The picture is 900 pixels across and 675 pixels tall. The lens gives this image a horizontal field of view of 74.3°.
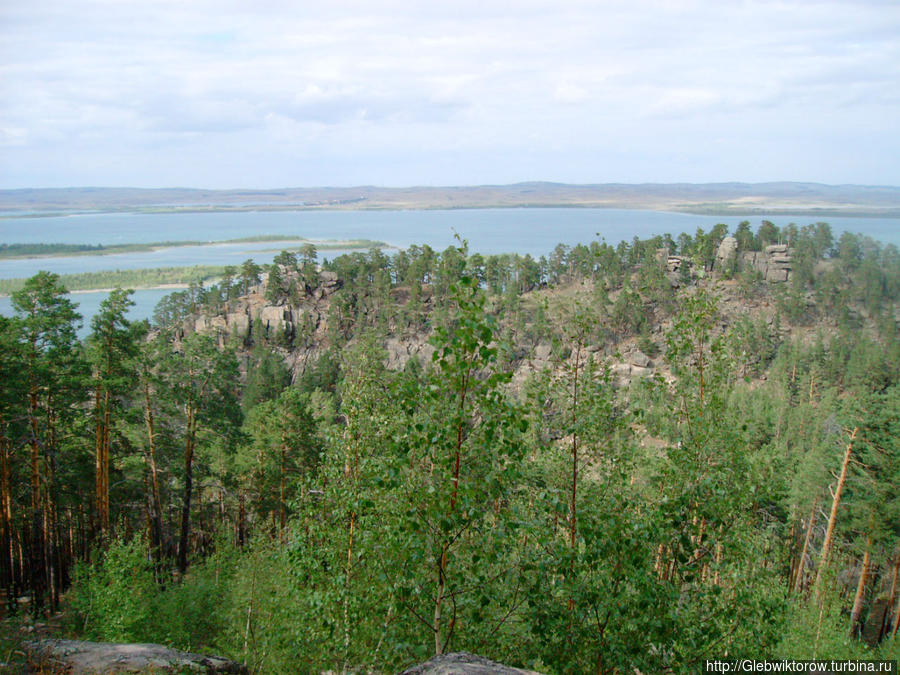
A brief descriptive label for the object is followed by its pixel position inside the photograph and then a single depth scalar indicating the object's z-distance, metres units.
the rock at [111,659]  8.90
